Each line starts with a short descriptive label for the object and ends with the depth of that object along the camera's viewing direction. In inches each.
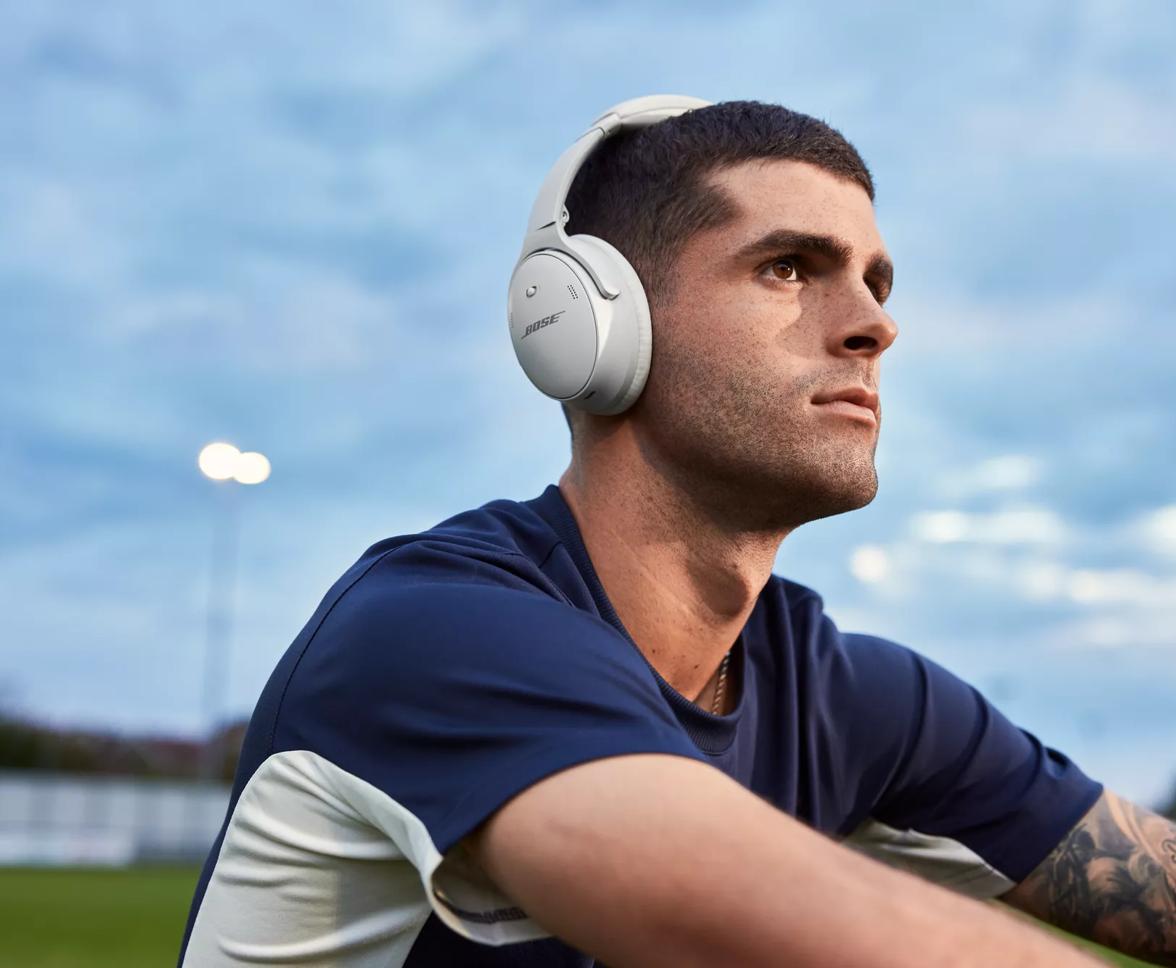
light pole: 986.7
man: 51.1
